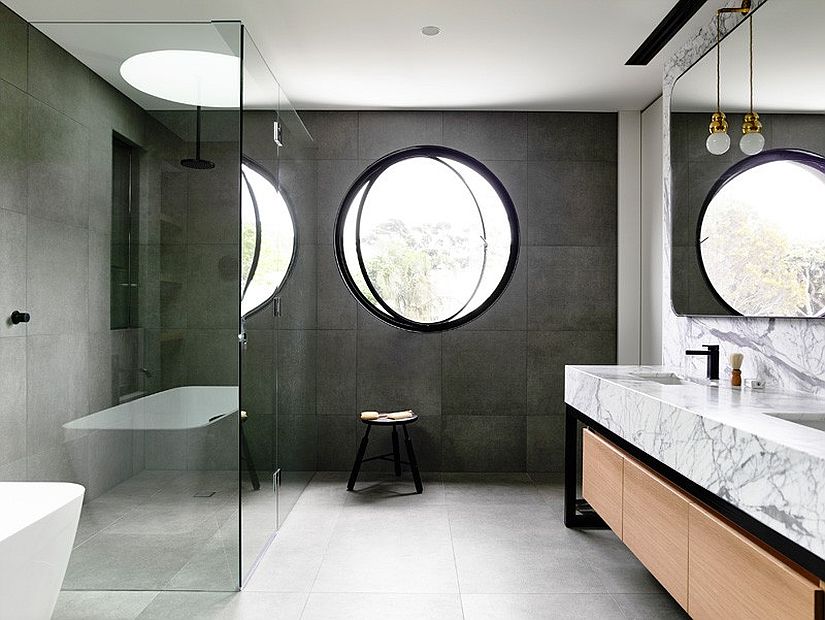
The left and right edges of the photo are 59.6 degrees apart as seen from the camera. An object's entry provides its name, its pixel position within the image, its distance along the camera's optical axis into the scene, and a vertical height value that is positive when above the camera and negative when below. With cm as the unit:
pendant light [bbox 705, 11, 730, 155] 310 +78
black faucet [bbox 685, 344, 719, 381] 312 -21
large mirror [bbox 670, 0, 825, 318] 255 +54
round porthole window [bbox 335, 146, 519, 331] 584 +59
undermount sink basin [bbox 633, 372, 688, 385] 333 -31
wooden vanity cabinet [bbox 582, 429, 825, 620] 170 -71
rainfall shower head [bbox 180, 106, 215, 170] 279 +58
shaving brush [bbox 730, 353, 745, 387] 292 -23
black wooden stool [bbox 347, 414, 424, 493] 443 -90
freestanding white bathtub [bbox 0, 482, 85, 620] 215 -73
